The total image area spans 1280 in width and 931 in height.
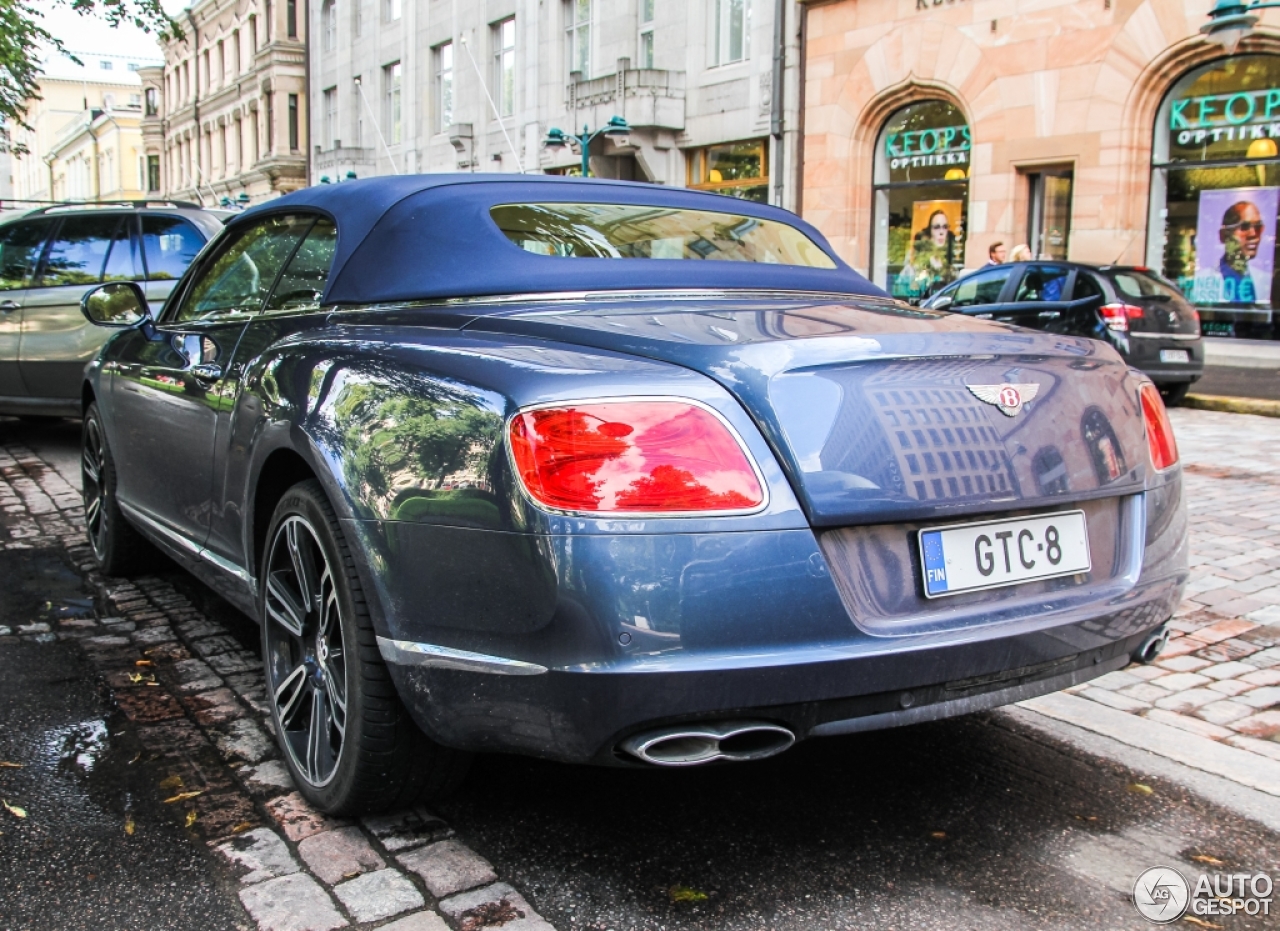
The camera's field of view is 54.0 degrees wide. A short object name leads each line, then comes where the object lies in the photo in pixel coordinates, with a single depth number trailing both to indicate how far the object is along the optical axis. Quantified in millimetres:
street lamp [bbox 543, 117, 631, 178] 21141
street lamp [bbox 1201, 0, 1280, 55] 13820
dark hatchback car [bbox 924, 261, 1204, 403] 12508
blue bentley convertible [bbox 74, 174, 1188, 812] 2303
